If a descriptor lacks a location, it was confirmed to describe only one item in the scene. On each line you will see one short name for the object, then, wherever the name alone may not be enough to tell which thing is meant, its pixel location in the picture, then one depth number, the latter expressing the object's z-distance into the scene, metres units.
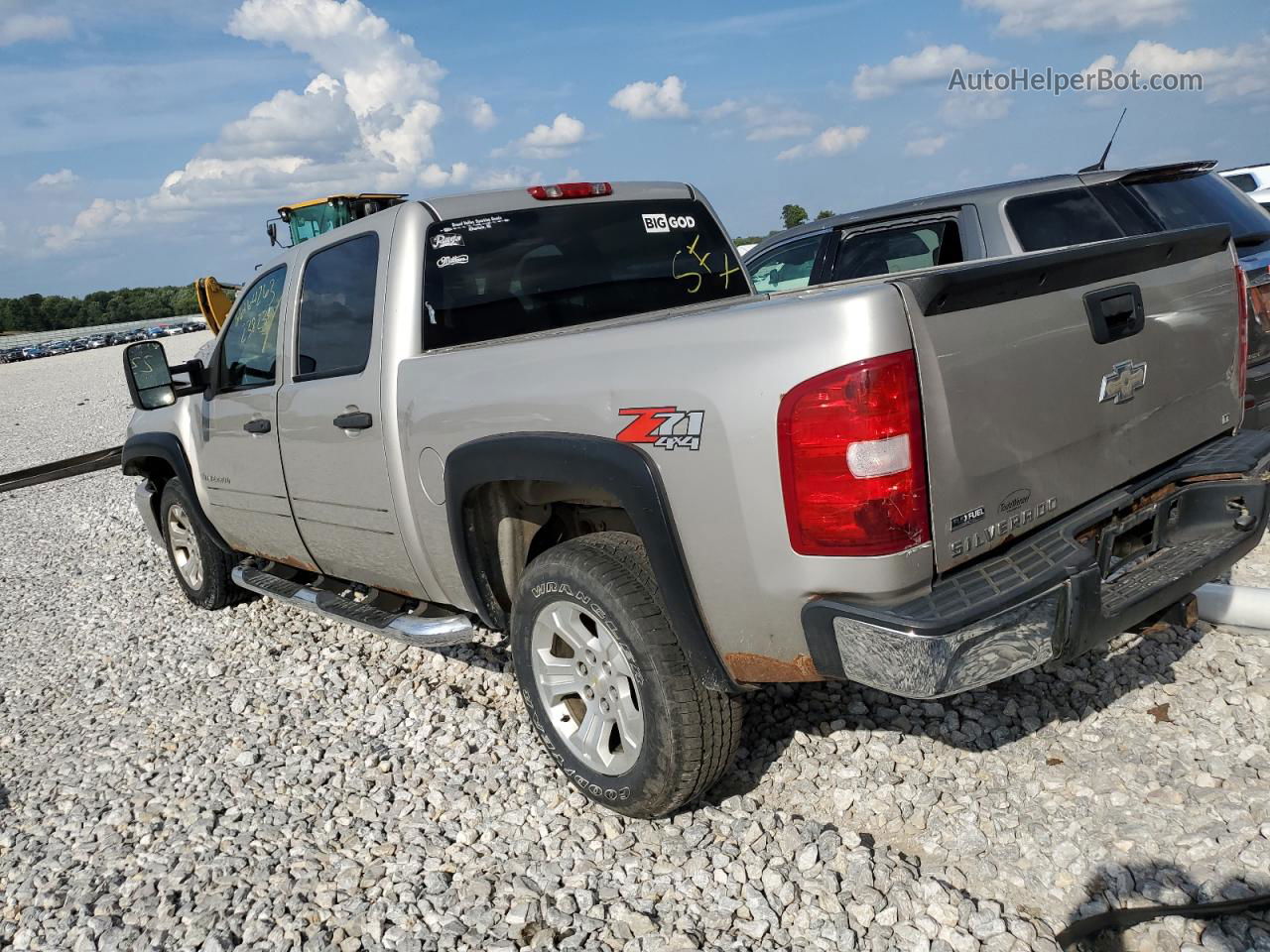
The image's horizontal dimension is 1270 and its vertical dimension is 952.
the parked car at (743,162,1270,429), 5.64
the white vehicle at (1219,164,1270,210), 16.50
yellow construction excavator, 21.81
